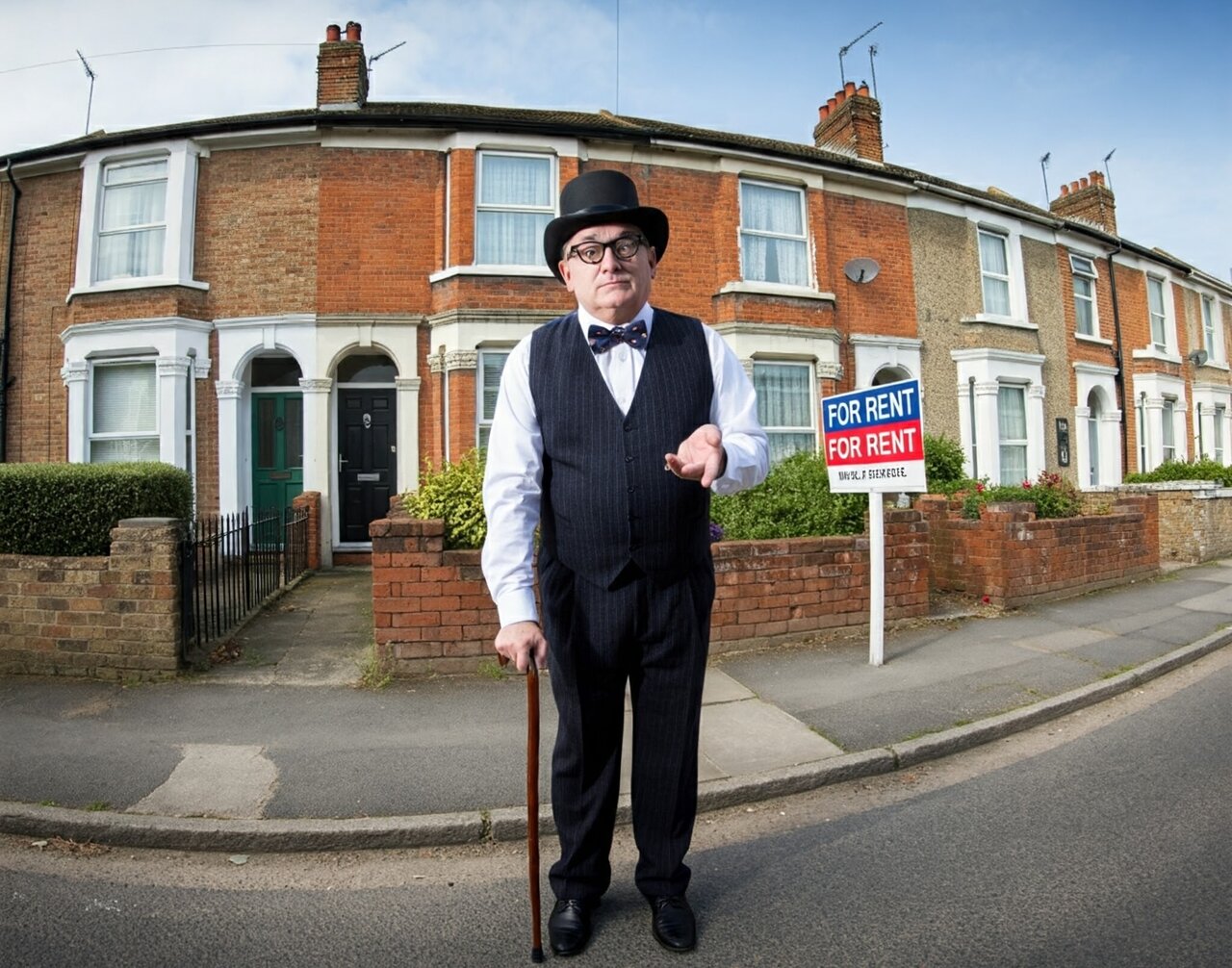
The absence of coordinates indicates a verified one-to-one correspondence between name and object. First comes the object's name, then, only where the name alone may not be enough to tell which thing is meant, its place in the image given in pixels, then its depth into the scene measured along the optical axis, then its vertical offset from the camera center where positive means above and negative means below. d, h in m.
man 2.16 -0.06
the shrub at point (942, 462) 9.54 +0.48
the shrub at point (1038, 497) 7.85 +0.00
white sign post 5.39 +0.39
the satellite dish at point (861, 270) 12.34 +3.83
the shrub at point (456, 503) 5.34 +0.05
